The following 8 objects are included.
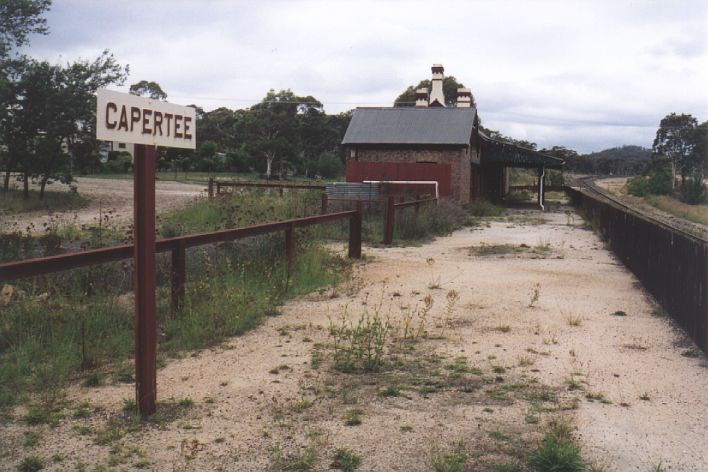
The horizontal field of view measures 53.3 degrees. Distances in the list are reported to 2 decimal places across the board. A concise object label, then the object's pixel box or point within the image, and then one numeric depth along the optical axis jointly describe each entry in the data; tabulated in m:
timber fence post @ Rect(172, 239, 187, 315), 6.57
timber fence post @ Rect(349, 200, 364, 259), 12.05
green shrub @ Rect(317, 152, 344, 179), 57.34
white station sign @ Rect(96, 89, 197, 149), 3.94
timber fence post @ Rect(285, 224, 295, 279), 9.04
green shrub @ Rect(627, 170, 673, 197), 49.09
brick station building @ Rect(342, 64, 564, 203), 28.17
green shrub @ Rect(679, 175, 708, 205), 42.28
